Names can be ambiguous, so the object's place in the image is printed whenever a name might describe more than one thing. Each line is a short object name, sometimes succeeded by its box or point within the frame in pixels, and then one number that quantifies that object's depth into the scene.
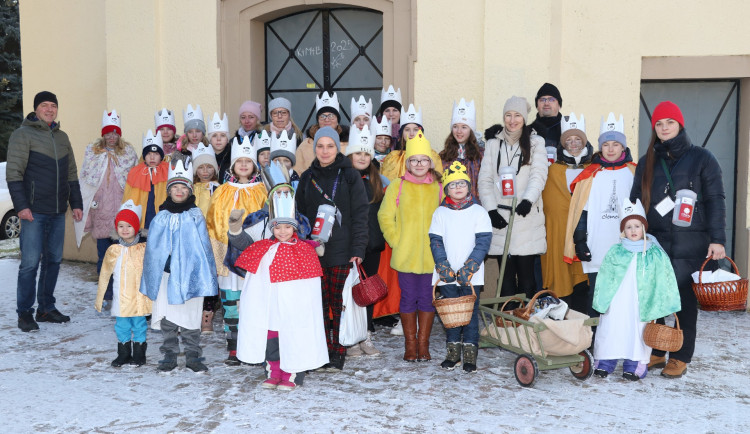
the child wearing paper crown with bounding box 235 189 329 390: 4.70
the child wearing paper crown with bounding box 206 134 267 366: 5.39
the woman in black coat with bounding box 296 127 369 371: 5.16
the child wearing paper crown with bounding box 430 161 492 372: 5.10
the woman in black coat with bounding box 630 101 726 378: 4.89
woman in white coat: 5.73
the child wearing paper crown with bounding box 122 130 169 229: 6.43
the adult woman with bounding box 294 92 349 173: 6.52
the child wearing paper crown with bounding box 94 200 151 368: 5.10
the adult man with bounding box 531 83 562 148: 6.25
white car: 12.32
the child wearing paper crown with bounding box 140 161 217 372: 4.98
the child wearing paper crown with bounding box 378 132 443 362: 5.39
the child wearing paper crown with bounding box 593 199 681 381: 4.86
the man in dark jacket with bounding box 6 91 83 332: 6.25
